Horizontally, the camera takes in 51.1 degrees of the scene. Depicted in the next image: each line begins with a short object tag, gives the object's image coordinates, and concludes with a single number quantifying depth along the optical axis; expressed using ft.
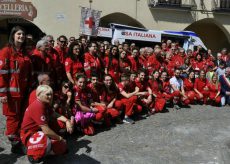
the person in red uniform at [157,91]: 19.05
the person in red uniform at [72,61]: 16.12
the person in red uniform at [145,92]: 18.53
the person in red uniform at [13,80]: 11.81
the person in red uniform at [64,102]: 13.26
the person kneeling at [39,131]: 10.83
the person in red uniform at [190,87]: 21.64
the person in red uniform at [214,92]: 22.44
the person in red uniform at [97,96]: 14.98
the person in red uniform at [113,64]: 19.56
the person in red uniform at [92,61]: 17.72
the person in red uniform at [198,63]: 26.86
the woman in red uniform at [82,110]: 14.40
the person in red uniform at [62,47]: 17.28
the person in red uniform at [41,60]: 13.39
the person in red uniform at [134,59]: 21.44
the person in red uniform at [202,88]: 22.39
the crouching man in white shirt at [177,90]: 20.39
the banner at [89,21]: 24.30
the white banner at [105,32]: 31.22
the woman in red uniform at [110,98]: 16.22
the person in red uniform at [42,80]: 12.05
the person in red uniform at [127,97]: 16.73
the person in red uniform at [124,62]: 20.14
